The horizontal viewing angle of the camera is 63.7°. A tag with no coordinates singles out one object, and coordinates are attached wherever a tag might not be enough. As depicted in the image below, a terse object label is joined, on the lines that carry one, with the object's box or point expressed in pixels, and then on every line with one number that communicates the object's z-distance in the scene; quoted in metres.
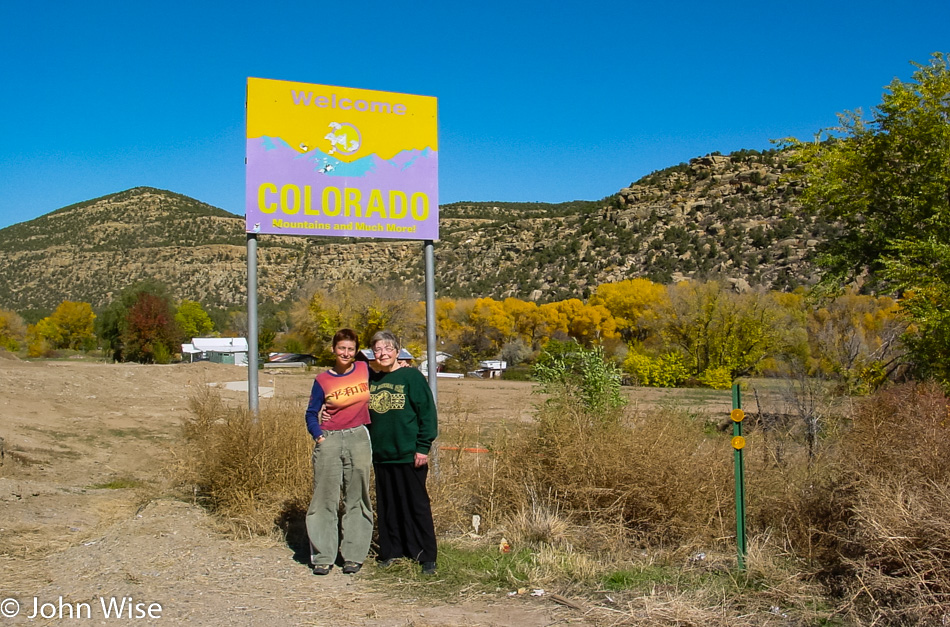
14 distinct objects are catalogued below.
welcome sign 7.00
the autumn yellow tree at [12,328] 64.69
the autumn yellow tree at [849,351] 16.38
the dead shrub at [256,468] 6.27
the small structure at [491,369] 50.06
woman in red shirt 5.22
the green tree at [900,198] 11.61
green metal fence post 4.80
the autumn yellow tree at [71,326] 70.94
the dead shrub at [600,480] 5.79
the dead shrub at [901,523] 3.85
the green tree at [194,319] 72.69
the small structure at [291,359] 57.69
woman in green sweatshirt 5.25
